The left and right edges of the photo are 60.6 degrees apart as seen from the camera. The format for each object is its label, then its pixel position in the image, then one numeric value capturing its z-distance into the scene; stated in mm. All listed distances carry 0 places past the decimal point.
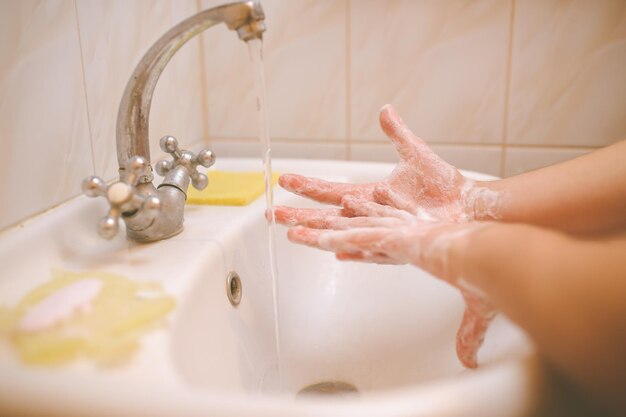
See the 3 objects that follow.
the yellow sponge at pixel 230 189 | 714
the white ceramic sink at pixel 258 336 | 312
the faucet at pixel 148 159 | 496
